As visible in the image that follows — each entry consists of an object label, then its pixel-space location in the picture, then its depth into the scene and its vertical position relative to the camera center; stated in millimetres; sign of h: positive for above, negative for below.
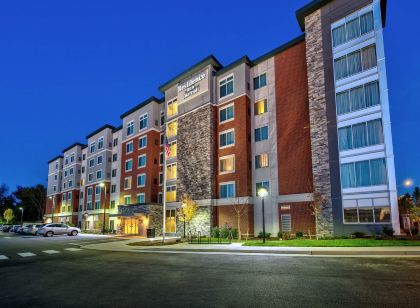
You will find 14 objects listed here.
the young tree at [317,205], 27966 -475
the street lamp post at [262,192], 23141 +630
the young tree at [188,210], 37094 -936
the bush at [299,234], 28984 -3162
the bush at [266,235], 31748 -3443
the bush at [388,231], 23550 -2425
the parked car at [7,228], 62750 -4528
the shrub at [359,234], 24938 -2770
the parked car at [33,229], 47688 -3720
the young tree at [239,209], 33969 -872
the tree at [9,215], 95312 -2953
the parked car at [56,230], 43688 -3619
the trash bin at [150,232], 35406 -3333
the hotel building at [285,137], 26453 +6797
